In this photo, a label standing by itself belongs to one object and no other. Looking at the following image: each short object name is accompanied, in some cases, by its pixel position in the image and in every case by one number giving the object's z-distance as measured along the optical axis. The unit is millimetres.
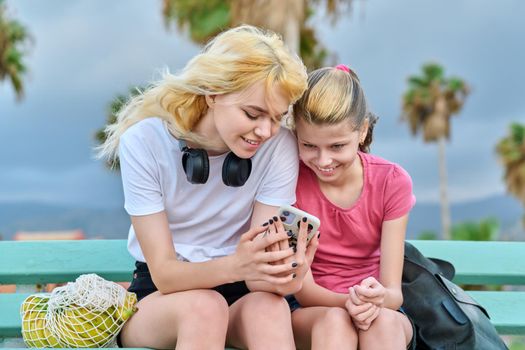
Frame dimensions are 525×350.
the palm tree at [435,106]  32469
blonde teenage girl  2477
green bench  3316
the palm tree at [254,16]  15469
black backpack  2736
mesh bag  2643
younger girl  2516
